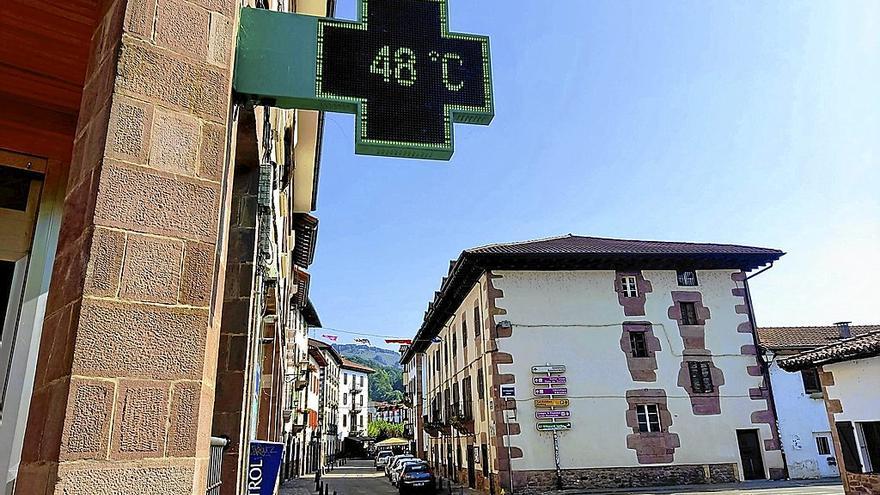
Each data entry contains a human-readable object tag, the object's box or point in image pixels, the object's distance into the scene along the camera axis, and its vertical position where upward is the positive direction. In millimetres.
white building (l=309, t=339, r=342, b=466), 53938 +3106
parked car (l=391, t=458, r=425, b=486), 26994 -1795
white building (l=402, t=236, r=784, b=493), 18797 +2063
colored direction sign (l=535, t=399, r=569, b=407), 19000 +852
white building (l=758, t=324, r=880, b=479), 20703 +118
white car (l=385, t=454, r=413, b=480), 30291 -1550
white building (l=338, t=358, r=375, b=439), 71562 +4503
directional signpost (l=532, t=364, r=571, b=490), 18812 +985
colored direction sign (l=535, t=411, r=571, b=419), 18875 +469
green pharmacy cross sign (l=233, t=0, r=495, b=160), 2930 +1897
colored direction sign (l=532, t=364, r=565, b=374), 19438 +1986
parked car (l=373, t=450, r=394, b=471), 43744 -1844
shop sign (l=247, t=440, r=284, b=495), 4453 -225
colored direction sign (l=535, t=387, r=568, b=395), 19172 +1225
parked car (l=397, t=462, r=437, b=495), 22266 -1771
